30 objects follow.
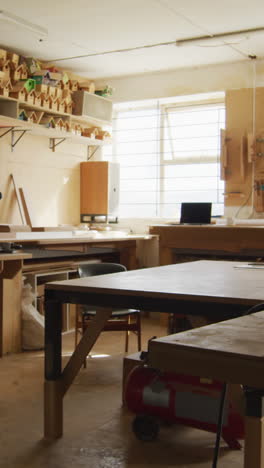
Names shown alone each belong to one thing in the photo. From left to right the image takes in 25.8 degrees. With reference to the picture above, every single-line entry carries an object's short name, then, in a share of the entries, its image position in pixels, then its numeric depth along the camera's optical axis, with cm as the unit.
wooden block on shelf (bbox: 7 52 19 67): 624
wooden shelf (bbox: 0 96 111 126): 623
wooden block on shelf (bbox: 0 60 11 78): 615
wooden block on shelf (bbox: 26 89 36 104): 633
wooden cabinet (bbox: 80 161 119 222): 745
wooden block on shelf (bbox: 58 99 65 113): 685
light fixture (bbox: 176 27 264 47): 590
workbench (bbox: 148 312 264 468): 121
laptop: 604
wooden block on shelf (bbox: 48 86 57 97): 662
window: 738
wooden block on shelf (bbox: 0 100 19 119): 621
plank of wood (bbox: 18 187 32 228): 667
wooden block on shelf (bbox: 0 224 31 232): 526
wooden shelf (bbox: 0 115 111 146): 612
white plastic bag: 484
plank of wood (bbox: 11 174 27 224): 664
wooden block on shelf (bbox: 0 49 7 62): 610
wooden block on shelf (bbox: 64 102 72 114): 699
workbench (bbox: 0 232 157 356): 471
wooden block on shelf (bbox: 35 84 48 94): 644
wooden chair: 416
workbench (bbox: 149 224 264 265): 550
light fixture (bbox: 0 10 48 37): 537
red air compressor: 275
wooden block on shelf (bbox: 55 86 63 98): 674
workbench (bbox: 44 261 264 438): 237
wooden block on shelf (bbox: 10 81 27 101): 620
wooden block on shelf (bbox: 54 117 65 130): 684
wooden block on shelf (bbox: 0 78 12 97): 604
